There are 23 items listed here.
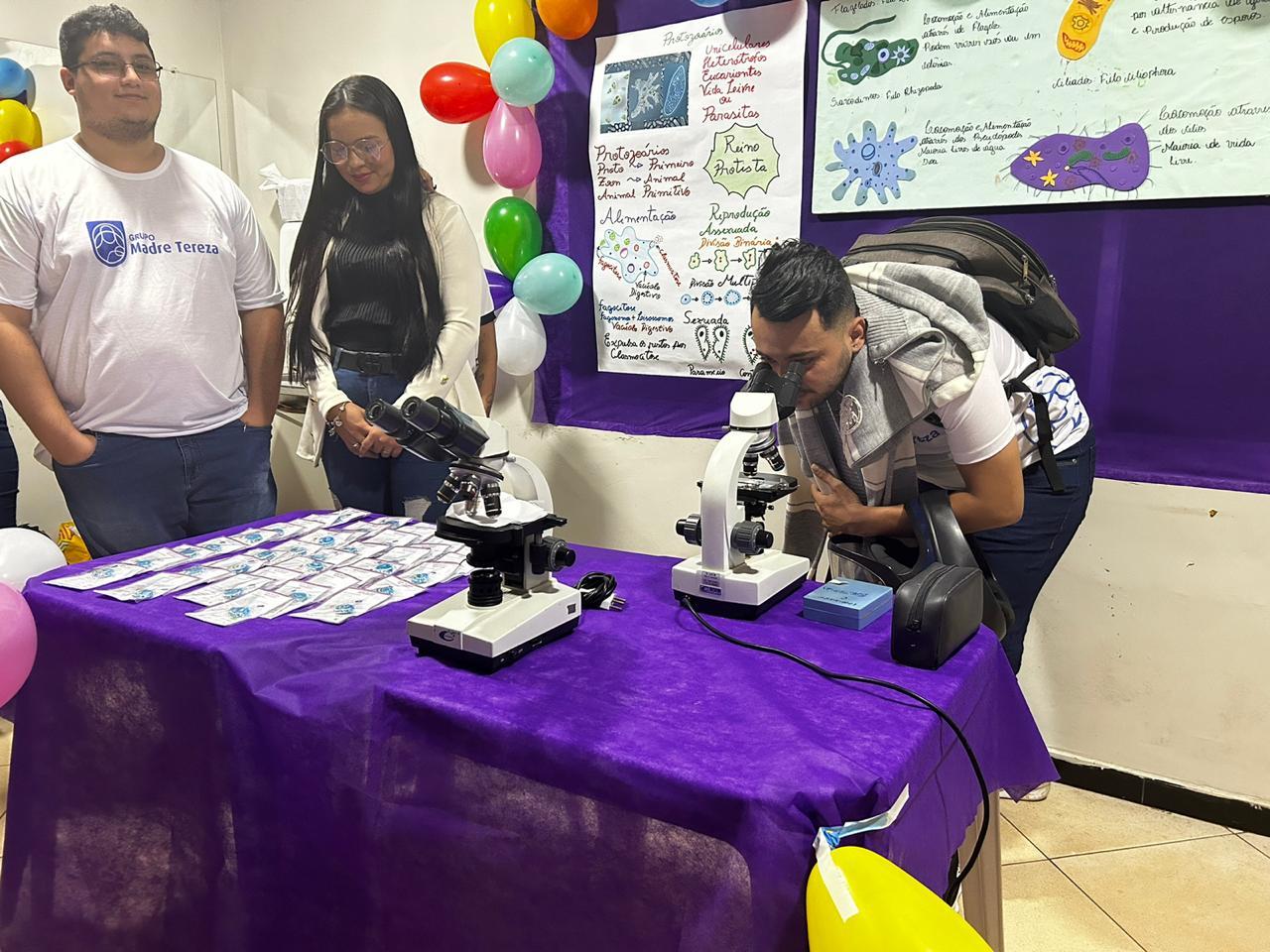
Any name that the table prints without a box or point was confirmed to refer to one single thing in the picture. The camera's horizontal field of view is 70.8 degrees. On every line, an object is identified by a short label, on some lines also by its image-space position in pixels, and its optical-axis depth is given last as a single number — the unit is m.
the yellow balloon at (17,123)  2.38
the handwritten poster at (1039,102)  1.85
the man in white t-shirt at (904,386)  1.46
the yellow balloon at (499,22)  2.55
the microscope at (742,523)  1.28
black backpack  1.67
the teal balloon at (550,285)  2.58
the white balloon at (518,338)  2.64
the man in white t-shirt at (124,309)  2.01
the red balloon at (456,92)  2.60
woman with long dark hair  2.53
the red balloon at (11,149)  2.40
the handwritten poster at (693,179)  2.38
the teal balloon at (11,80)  2.41
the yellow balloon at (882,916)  0.74
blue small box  1.28
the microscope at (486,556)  1.17
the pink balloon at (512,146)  2.60
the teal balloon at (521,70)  2.44
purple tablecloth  0.90
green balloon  2.68
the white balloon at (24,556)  1.81
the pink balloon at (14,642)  1.31
